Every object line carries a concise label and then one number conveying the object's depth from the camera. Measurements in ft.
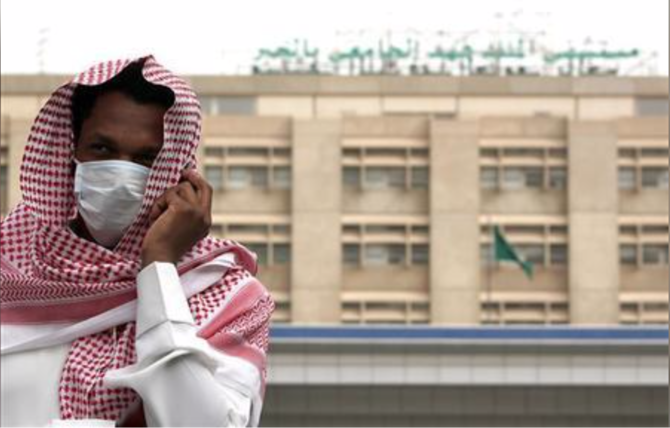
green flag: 148.97
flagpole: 167.12
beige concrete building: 165.78
